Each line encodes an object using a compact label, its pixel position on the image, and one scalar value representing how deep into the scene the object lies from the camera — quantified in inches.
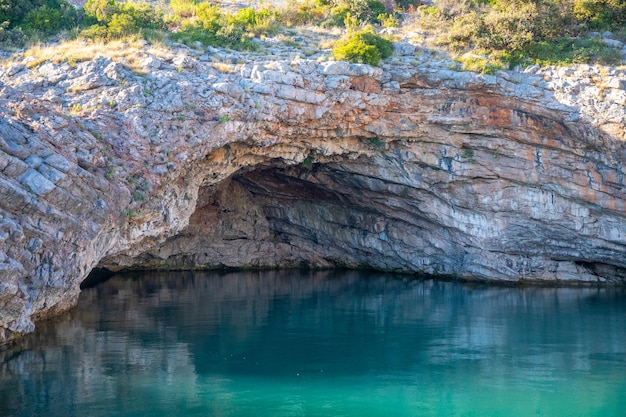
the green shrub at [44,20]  1283.2
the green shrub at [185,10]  1431.2
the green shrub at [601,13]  1402.6
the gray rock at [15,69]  1043.3
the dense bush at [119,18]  1210.0
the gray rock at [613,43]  1326.3
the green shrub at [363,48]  1216.2
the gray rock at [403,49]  1272.1
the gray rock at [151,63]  1080.2
